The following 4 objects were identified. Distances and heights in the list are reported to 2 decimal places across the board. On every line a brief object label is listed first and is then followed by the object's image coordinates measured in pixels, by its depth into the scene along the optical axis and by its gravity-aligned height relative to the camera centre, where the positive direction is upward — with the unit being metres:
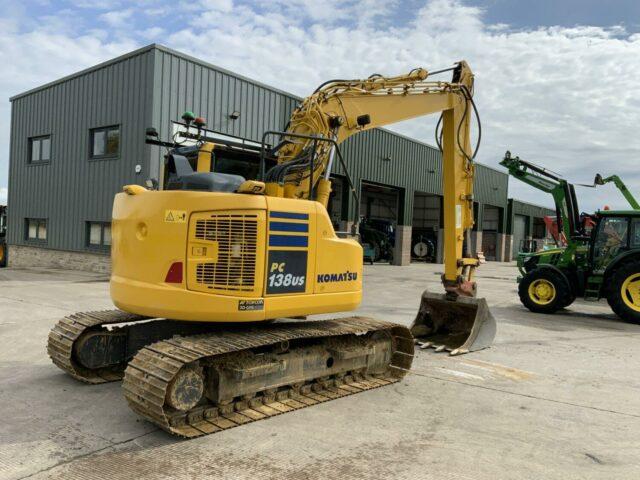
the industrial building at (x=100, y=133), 15.88 +3.31
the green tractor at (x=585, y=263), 10.96 -0.27
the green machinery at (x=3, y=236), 21.88 -0.35
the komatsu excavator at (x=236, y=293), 4.54 -0.50
